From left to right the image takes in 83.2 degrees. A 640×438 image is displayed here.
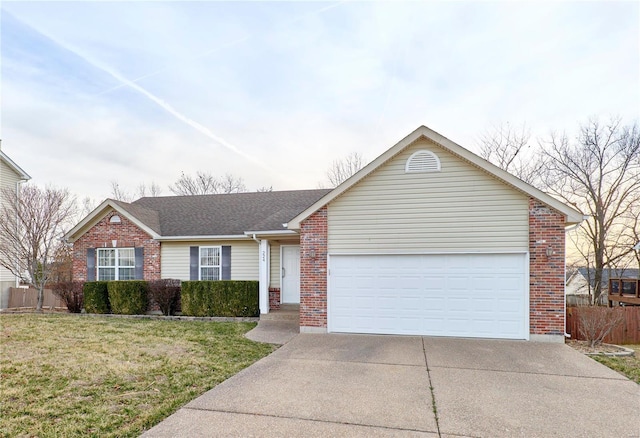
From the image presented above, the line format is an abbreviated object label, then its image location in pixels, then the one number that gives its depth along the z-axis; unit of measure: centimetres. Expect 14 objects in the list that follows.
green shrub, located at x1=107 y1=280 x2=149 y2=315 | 1255
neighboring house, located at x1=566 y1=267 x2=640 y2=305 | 1925
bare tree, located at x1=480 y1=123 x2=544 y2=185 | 2131
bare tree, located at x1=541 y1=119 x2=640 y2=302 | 1834
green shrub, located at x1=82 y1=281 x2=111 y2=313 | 1290
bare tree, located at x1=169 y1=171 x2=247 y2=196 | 3303
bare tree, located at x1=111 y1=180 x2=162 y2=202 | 3254
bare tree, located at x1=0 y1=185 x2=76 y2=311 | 1373
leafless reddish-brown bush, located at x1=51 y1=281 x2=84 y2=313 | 1330
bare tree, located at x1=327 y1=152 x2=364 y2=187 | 2614
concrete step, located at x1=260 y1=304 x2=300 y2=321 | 1127
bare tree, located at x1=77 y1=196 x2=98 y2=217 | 2630
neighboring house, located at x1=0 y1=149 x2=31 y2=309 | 1595
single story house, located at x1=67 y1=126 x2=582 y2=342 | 838
